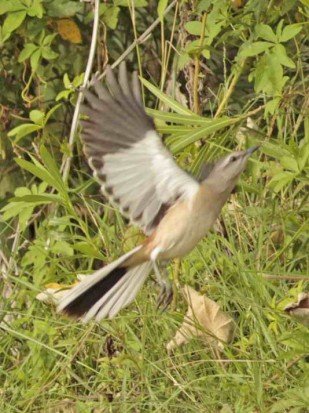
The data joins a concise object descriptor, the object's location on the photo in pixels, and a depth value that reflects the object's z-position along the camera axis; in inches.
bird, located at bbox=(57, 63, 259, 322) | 334.0
